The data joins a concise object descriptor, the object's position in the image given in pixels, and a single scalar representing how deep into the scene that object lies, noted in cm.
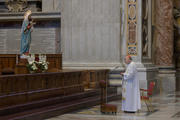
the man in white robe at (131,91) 1127
